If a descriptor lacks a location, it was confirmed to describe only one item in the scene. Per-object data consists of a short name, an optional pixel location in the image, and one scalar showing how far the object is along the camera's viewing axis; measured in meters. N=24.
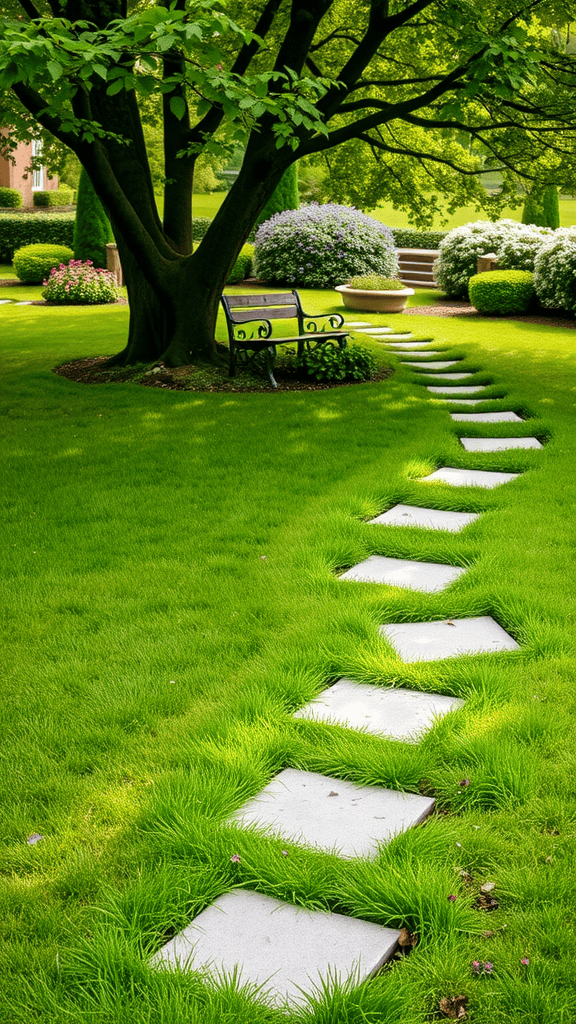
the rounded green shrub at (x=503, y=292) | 15.23
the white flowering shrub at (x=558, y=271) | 13.72
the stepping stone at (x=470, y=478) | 5.53
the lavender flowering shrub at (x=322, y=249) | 19.36
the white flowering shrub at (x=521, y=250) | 16.12
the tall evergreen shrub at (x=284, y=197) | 21.12
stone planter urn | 16.19
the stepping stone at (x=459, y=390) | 8.62
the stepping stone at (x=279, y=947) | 1.76
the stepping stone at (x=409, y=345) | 11.91
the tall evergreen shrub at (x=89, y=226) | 19.62
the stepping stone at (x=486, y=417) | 7.35
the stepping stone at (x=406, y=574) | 3.92
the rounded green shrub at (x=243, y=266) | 20.73
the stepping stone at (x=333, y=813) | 2.20
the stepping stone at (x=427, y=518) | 4.72
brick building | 33.12
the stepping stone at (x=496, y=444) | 6.43
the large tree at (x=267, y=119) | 7.64
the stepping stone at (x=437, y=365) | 10.31
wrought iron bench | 9.16
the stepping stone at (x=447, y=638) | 3.22
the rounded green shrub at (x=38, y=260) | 20.52
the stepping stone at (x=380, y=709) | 2.72
